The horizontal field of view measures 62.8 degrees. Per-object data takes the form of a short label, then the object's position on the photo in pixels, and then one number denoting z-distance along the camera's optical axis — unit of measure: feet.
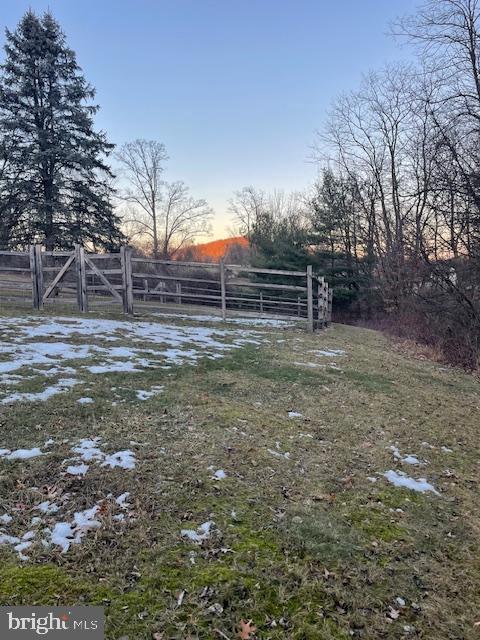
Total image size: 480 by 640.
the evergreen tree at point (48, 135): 59.57
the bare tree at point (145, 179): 124.26
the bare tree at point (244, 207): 140.97
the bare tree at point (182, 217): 130.00
